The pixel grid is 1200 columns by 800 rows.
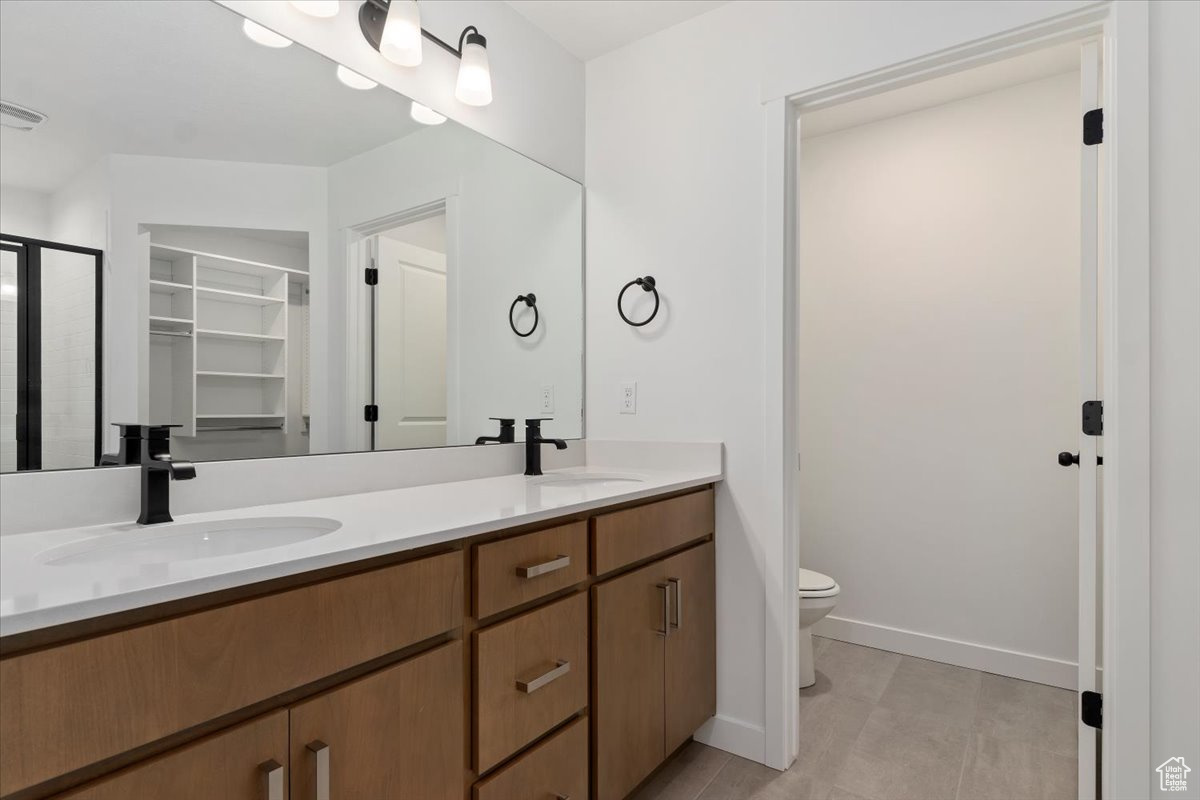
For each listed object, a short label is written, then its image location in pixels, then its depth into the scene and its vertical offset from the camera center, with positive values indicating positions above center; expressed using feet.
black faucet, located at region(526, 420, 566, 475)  6.73 -0.52
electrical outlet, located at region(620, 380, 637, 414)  7.36 +0.01
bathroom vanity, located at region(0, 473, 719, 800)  2.35 -1.36
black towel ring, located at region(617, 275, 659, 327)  7.17 +1.30
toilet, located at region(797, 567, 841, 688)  7.64 -2.54
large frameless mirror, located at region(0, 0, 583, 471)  3.71 +1.14
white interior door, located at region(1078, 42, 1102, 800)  5.07 +0.07
